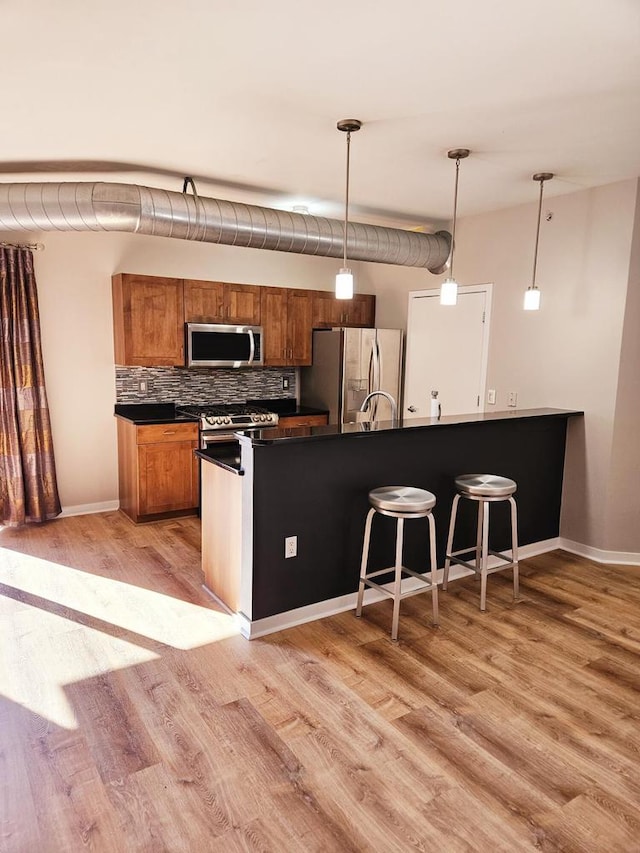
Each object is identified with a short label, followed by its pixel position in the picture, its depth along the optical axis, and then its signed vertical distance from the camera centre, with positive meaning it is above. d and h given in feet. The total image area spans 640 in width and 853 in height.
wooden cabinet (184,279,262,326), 16.44 +0.98
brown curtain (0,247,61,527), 14.61 -1.88
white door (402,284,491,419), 15.85 -0.34
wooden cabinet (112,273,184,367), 15.53 +0.37
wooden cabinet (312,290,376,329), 19.13 +0.95
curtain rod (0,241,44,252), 14.47 +2.18
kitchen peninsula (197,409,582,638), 9.78 -3.00
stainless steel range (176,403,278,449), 15.99 -2.39
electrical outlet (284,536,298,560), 10.12 -3.71
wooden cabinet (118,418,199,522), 15.44 -3.74
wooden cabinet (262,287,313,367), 18.08 +0.36
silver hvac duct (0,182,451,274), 11.10 +2.45
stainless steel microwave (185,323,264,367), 16.43 -0.30
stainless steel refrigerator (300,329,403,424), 18.15 -0.99
